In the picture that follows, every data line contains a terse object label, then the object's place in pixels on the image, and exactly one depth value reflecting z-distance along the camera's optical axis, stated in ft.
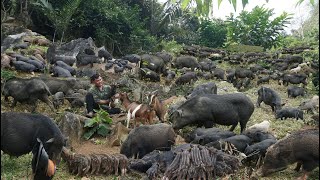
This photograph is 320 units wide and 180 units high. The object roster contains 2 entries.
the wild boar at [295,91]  55.26
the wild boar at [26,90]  34.17
